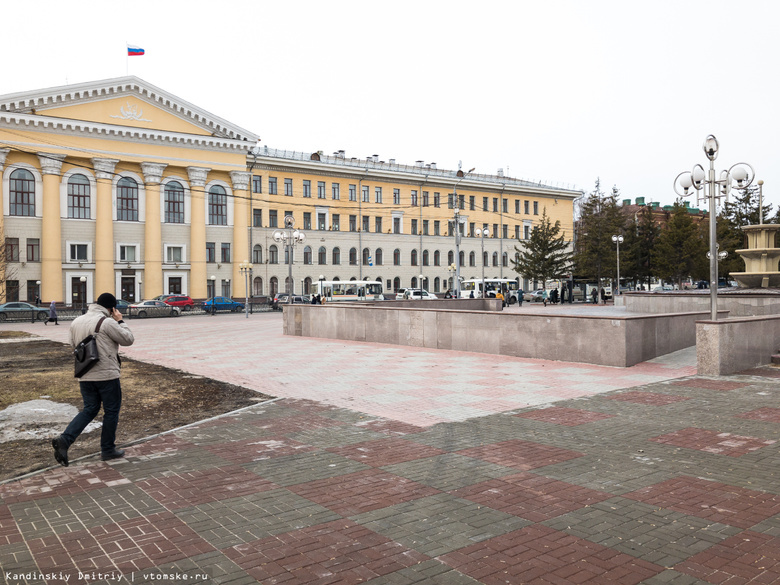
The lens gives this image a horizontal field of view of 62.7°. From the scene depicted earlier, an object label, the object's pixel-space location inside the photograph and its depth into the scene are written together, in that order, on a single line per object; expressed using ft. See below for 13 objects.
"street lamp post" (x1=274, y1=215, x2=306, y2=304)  124.01
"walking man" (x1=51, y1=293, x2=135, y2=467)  22.49
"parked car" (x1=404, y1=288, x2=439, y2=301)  212.43
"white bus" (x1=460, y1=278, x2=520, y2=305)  225.37
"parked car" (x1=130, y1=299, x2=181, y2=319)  160.25
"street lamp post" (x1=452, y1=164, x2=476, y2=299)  141.70
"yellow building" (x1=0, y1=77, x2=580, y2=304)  177.99
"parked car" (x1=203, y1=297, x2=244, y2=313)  187.42
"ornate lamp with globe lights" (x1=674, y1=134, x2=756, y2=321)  46.20
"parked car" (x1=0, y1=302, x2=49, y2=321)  147.23
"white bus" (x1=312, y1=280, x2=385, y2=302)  195.93
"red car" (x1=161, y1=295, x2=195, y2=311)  181.06
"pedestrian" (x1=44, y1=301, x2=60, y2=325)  134.10
